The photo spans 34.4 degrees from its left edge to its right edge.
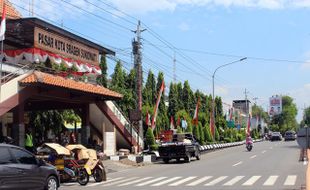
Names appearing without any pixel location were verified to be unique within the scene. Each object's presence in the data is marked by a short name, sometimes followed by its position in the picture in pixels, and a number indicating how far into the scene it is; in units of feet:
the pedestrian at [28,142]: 88.02
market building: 81.25
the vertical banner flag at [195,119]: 175.77
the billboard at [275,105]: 500.33
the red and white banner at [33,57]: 100.22
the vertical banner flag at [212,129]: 192.35
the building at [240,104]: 526.90
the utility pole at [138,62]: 114.50
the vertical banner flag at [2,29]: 74.33
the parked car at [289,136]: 271.49
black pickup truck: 105.50
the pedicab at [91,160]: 65.41
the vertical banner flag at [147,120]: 139.95
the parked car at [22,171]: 42.70
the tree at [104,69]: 153.35
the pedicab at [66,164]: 62.28
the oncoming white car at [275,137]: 287.07
